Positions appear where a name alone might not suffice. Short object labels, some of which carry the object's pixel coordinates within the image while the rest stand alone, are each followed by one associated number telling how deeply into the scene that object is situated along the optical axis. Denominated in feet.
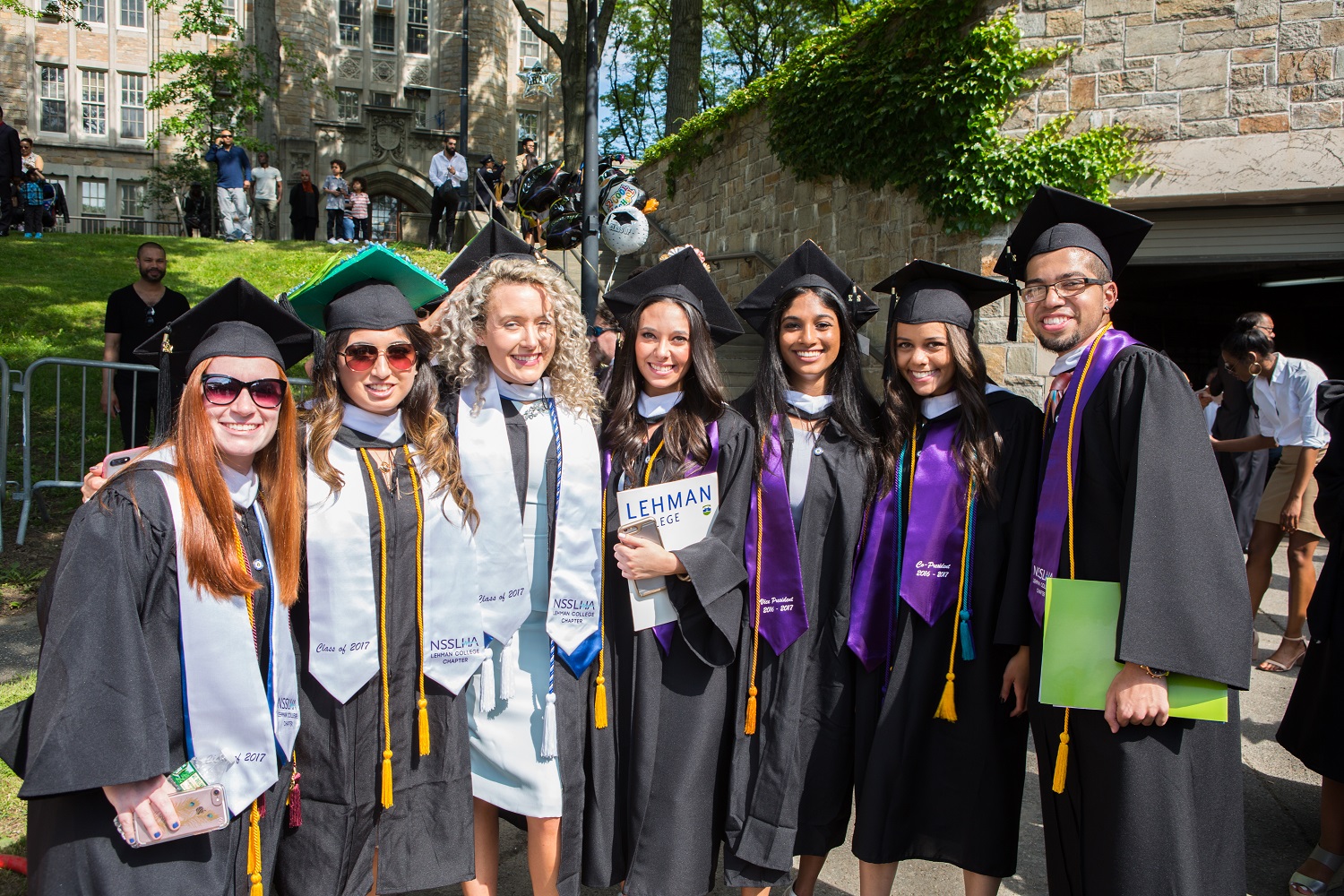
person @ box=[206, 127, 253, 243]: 53.36
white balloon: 30.58
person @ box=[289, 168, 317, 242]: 64.90
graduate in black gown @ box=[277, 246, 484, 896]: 8.09
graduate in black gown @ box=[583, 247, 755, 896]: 9.37
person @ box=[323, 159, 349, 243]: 60.75
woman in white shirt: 17.57
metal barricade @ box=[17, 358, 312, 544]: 20.76
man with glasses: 7.70
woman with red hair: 6.17
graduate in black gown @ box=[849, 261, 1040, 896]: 9.30
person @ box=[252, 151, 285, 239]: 61.87
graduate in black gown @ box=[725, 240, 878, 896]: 9.55
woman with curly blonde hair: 9.13
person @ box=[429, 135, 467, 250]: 55.06
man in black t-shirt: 22.79
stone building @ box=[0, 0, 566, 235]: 101.09
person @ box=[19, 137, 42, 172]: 57.63
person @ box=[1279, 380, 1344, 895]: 10.48
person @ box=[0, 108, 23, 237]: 51.08
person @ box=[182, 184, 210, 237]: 71.00
